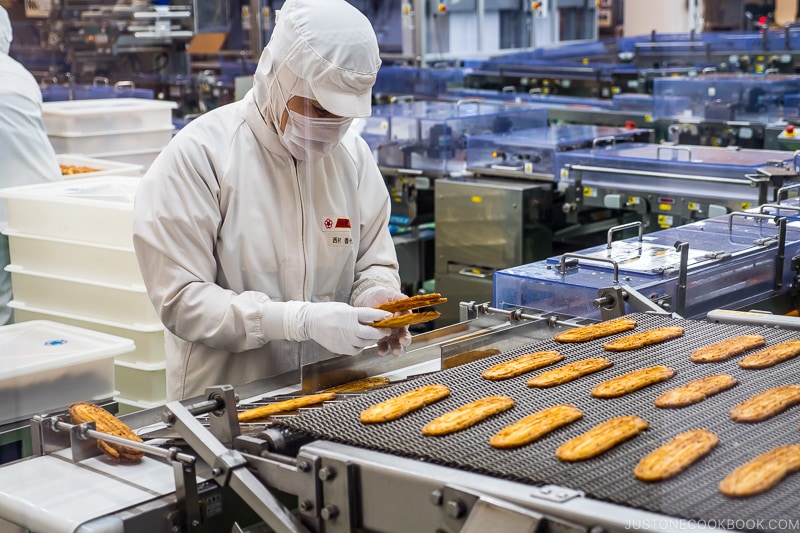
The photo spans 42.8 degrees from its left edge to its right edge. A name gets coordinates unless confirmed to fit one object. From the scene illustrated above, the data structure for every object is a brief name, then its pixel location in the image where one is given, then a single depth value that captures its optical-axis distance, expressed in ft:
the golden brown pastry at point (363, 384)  6.63
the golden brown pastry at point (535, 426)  4.97
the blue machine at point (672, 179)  15.17
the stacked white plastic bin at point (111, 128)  15.83
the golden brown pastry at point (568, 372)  5.92
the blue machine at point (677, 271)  8.91
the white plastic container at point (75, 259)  10.81
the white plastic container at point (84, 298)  10.84
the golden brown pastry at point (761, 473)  4.38
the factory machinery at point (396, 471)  4.28
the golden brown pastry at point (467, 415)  5.14
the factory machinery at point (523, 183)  15.84
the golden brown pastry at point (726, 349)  6.19
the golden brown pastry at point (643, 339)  6.50
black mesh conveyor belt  4.33
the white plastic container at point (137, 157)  16.44
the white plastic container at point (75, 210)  10.79
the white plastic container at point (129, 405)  11.05
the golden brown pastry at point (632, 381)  5.69
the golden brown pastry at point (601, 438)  4.81
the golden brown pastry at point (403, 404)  5.33
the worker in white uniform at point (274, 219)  7.14
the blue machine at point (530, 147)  18.07
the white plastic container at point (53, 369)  8.66
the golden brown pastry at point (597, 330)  6.83
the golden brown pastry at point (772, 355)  6.12
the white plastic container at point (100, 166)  13.90
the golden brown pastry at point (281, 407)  6.05
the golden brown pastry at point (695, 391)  5.53
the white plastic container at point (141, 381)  10.98
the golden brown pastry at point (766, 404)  5.28
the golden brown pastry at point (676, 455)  4.54
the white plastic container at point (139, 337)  10.91
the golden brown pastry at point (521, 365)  6.08
